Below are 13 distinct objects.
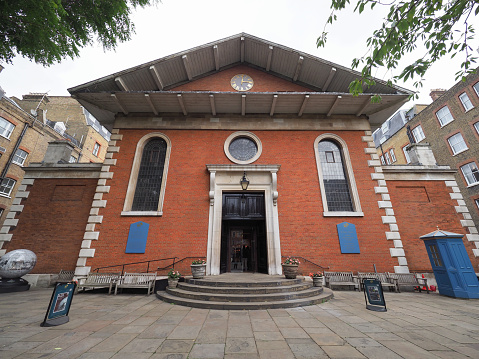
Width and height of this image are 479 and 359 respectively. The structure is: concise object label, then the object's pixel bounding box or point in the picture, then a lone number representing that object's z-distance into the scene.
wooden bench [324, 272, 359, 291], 8.12
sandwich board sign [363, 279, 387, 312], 5.24
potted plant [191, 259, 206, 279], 7.35
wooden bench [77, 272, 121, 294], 7.47
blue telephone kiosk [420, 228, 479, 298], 6.90
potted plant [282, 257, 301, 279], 7.31
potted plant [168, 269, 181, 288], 7.23
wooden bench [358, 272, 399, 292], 7.96
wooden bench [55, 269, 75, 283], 8.60
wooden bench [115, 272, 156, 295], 7.42
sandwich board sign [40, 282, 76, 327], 4.13
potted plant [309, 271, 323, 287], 7.49
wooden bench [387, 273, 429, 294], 8.05
